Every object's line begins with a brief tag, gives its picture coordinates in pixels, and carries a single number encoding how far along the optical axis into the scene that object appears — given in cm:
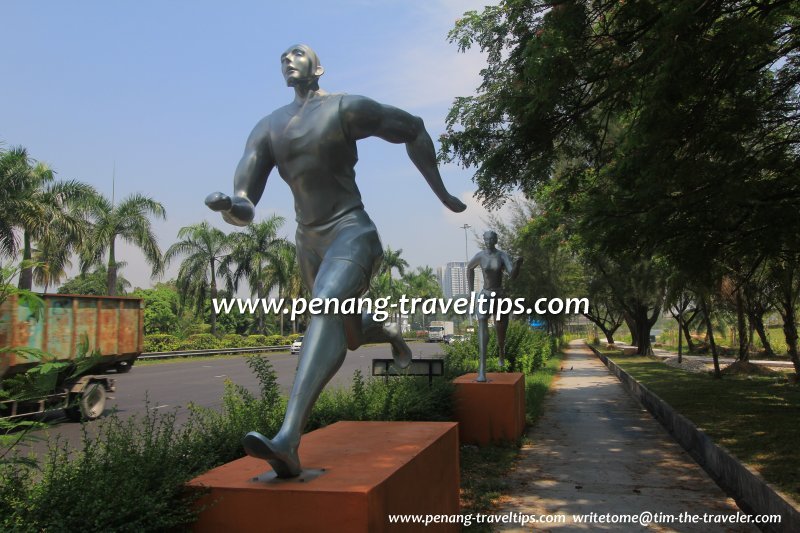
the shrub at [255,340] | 3756
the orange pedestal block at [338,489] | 241
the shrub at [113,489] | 238
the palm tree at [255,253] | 3614
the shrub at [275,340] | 3988
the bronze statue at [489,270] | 791
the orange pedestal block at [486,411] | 739
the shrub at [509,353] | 1098
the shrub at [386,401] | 574
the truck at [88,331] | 959
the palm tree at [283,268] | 3734
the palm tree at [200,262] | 3472
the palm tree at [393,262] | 5600
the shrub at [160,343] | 3003
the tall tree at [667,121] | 623
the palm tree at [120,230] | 2548
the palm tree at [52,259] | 2193
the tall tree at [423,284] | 7162
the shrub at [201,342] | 3205
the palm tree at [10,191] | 2080
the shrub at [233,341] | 3516
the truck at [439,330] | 6346
